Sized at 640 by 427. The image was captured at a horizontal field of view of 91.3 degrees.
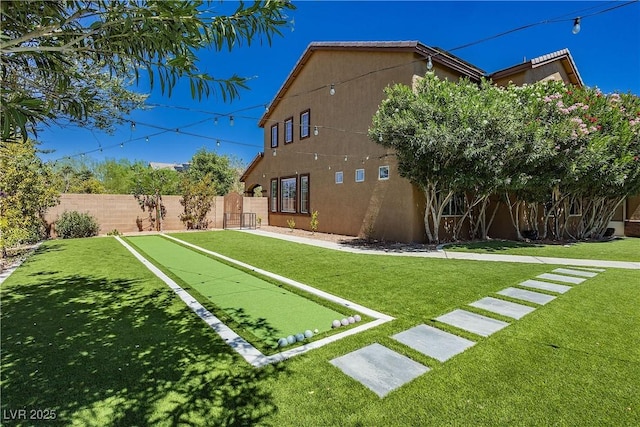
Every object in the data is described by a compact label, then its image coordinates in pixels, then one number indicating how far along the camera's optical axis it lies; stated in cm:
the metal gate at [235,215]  1878
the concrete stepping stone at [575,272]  665
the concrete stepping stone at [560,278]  606
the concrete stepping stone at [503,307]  436
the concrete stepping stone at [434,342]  329
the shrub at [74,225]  1337
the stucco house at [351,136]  1180
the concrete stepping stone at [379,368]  276
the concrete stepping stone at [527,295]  491
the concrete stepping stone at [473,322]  382
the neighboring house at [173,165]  4969
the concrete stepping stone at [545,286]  551
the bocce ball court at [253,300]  411
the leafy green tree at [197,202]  1736
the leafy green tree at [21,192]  797
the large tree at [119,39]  184
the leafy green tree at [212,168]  3172
